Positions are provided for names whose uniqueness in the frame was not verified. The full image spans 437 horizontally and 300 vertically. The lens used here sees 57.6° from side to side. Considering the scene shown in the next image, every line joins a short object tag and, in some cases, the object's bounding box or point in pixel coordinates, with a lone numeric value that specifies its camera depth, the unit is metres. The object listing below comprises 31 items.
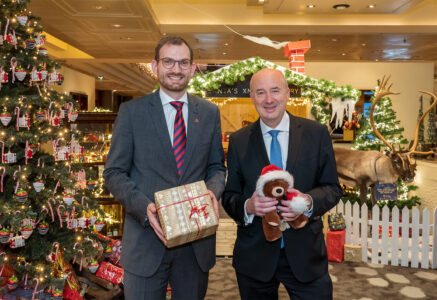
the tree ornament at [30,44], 3.00
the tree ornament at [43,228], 3.02
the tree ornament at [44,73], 3.00
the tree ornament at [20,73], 2.89
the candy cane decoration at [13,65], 2.88
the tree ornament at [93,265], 3.21
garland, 4.84
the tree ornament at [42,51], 3.13
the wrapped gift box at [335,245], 4.73
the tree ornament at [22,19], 2.92
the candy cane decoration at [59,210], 3.04
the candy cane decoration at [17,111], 2.83
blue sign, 5.35
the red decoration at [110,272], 3.32
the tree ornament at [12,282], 2.91
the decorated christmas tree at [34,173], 2.83
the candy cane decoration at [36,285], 2.93
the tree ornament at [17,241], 2.85
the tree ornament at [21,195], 2.83
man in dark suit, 1.91
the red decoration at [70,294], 3.14
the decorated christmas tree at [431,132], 12.00
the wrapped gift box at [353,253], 4.73
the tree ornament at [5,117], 2.76
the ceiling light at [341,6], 7.83
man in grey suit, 1.82
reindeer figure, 5.24
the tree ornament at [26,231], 2.82
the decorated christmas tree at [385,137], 7.30
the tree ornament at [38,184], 2.94
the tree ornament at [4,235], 2.75
